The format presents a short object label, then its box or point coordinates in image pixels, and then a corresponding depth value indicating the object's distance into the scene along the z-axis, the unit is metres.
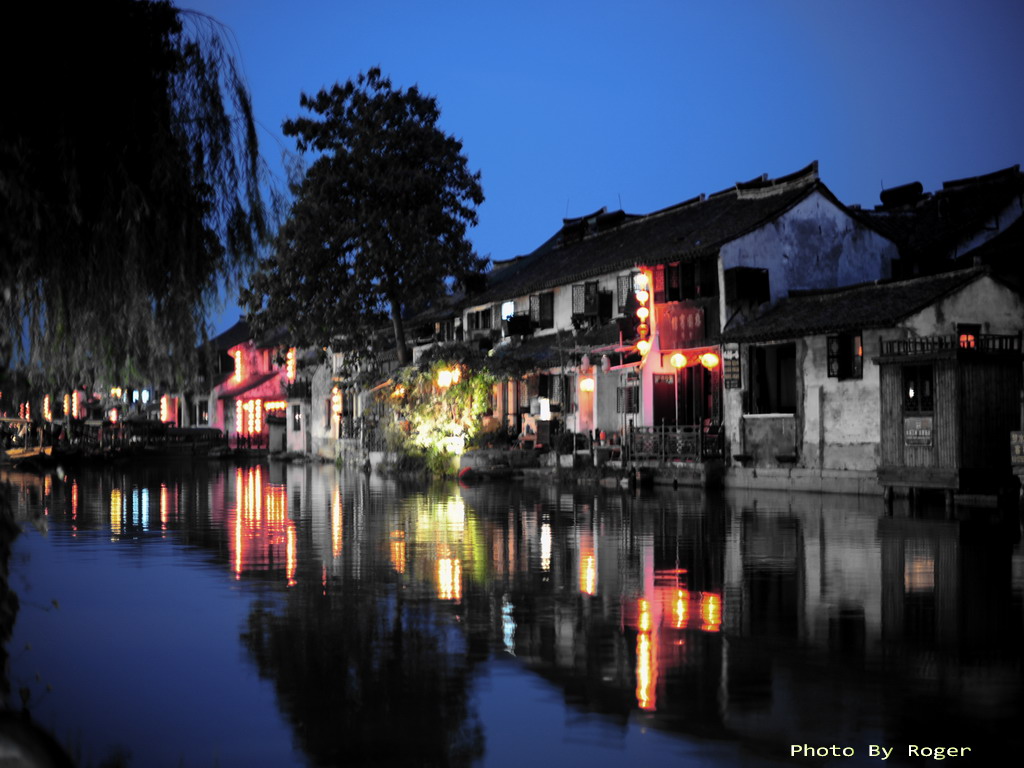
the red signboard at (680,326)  36.00
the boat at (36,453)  44.18
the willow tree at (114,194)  7.47
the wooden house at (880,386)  24.00
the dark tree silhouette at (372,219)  44.66
